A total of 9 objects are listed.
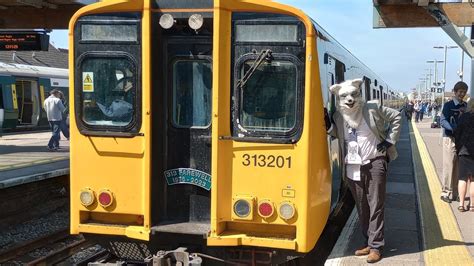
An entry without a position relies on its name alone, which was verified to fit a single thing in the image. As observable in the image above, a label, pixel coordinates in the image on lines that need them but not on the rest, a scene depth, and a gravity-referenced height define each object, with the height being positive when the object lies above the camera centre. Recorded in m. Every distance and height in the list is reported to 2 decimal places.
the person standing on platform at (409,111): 43.26 -0.21
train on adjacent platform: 21.69 +0.51
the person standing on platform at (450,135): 7.48 -0.39
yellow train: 4.45 -0.19
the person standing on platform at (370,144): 5.04 -0.34
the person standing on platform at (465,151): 6.98 -0.55
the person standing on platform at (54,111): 14.45 -0.18
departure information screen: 12.40 +1.47
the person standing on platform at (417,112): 41.48 -0.31
